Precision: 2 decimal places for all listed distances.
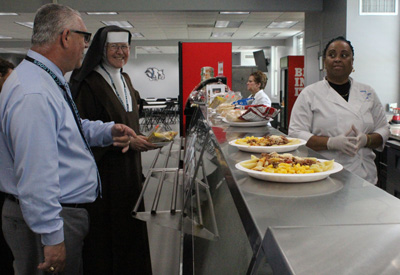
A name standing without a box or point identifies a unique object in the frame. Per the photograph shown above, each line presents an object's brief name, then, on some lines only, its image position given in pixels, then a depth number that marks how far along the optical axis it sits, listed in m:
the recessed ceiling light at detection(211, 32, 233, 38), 14.18
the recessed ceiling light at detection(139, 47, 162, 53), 19.05
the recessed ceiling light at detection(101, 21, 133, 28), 11.49
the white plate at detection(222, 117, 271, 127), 2.29
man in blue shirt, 1.33
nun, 2.40
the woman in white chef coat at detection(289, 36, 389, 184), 2.09
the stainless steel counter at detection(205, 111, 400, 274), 0.47
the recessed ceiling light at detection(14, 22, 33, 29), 11.35
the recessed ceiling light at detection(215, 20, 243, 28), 11.80
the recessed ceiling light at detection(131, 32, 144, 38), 14.01
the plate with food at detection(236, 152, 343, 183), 0.95
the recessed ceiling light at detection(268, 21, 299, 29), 11.78
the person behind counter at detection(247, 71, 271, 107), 6.07
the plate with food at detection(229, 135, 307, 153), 1.41
